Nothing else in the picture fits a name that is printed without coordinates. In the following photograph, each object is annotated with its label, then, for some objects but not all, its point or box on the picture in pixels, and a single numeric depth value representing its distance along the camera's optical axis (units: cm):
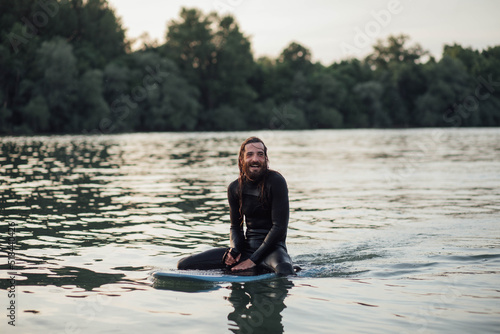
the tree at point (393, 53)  12660
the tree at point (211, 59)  9525
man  751
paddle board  733
